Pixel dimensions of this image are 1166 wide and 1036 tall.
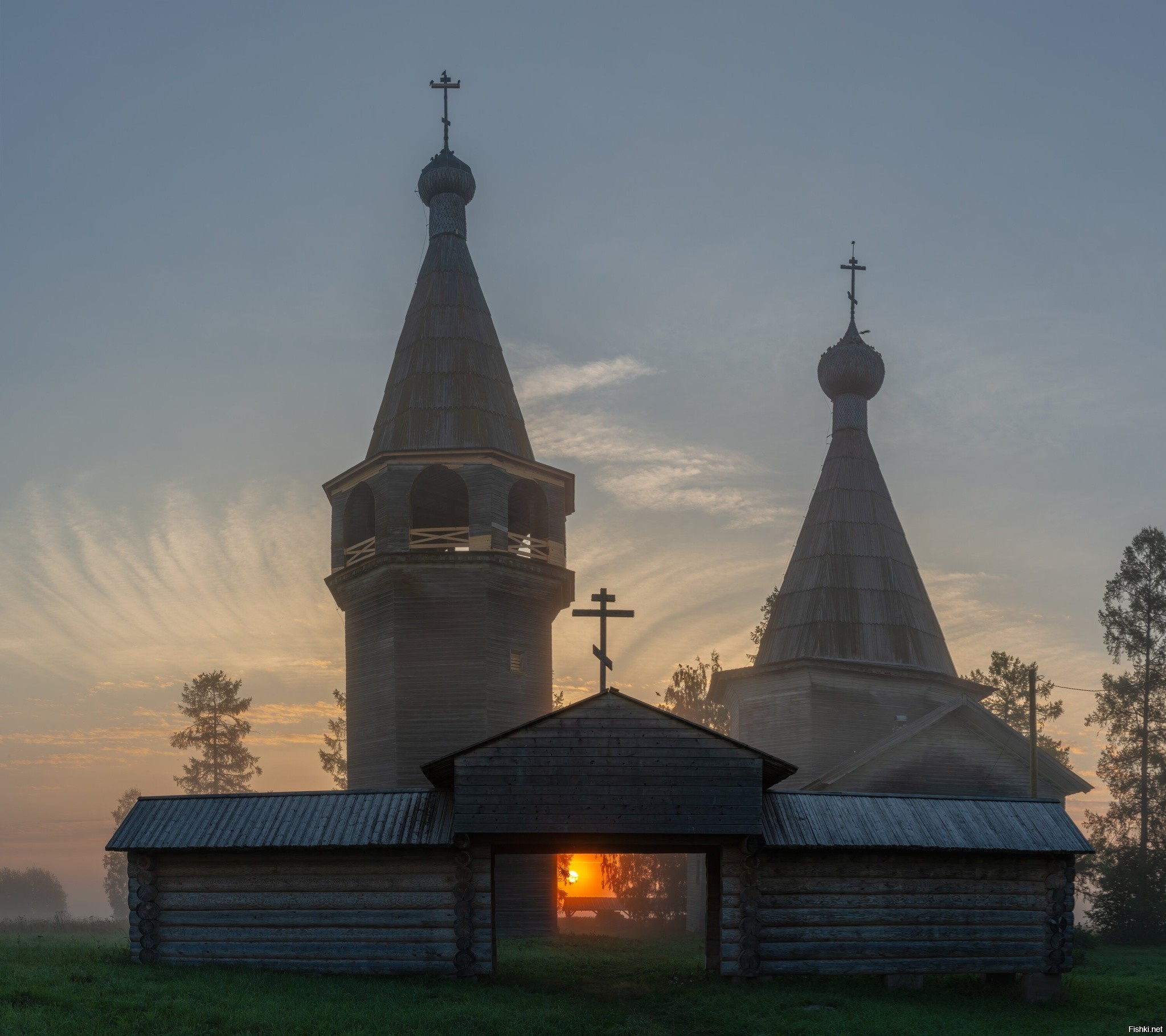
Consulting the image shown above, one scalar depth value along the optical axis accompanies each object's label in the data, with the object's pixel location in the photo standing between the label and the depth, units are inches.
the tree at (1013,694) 1845.5
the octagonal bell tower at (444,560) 1180.5
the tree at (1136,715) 1545.3
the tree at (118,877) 2861.7
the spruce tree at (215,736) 2044.8
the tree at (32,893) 3895.2
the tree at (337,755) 1973.4
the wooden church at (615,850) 810.8
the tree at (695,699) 2017.7
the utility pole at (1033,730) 1111.6
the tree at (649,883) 1787.6
